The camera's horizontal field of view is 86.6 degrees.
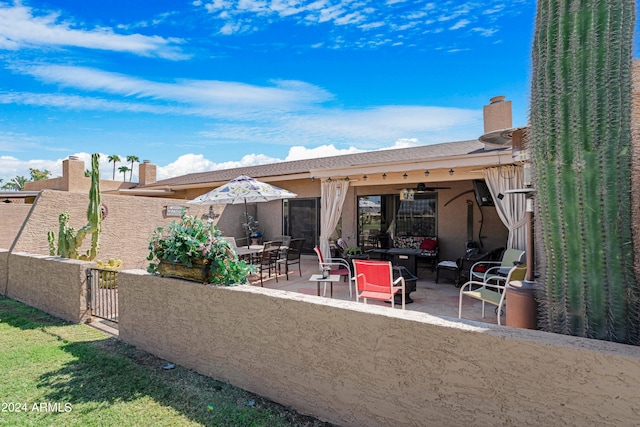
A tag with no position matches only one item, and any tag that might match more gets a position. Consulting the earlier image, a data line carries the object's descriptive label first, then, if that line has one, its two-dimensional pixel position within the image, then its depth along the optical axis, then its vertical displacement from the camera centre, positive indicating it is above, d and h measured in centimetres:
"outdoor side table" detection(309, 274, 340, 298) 637 -124
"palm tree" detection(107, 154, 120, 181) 4258 +752
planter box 392 -66
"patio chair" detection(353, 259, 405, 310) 539 -111
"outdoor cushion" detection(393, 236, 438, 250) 1173 -103
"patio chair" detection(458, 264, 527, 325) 486 -129
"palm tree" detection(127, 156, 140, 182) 4558 +789
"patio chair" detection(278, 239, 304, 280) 951 -118
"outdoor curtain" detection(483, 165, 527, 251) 730 +19
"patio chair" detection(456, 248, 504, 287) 812 -129
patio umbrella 875 +58
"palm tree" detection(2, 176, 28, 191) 4834 +541
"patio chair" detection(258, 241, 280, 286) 842 -107
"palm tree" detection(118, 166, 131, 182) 4612 +660
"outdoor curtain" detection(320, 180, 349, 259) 996 +20
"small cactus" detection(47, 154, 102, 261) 815 -31
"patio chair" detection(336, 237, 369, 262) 917 -114
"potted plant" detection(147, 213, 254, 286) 387 -47
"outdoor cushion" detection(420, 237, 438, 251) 1070 -105
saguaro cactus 216 +27
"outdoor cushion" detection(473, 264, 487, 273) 862 -147
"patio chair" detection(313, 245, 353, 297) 760 -137
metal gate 605 -135
